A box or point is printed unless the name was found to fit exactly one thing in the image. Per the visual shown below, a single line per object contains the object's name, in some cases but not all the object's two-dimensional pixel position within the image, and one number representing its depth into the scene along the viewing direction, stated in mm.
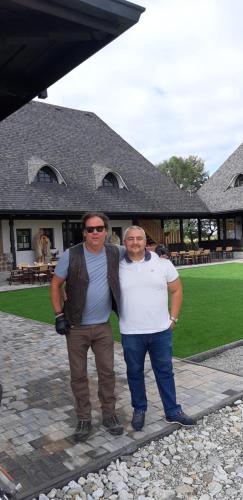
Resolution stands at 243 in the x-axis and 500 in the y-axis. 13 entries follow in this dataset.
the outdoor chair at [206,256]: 23656
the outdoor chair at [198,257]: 23328
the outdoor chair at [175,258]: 22567
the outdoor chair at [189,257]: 22923
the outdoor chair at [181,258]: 22777
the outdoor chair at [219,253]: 26484
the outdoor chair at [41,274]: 16547
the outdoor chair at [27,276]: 16719
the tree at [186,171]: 52625
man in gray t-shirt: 3520
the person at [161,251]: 3770
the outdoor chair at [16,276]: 16781
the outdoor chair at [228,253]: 26125
